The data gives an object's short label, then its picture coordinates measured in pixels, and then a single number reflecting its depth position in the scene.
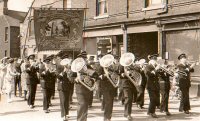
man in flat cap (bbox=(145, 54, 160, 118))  10.47
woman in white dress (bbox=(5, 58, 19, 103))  14.65
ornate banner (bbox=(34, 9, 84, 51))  14.35
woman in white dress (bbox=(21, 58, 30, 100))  13.64
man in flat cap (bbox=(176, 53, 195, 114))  11.22
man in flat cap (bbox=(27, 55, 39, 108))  12.79
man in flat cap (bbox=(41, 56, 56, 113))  11.80
